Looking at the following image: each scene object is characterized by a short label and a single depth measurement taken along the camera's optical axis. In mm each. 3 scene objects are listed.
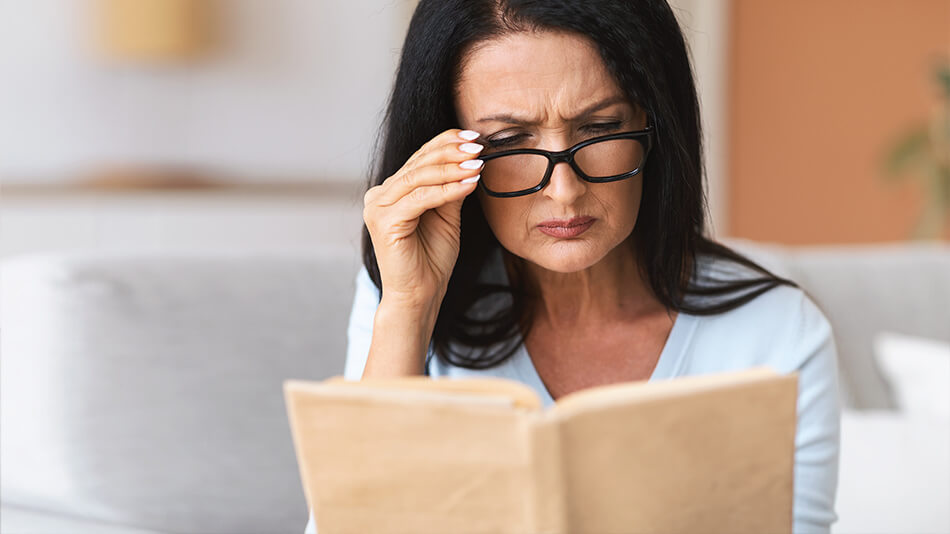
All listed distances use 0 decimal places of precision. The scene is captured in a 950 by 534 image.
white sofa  2269
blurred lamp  4167
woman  2082
